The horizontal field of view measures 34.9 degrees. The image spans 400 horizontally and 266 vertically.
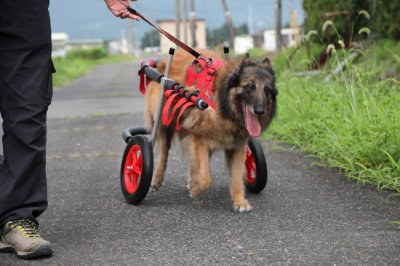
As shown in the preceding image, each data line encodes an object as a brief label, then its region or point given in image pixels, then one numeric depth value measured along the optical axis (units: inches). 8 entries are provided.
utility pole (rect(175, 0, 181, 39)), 1663.6
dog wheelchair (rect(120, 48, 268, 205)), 177.3
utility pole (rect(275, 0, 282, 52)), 660.1
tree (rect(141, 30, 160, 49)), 4988.2
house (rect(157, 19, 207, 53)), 2972.9
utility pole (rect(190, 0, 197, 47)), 1198.9
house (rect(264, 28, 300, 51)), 2279.8
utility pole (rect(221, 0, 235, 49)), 949.4
